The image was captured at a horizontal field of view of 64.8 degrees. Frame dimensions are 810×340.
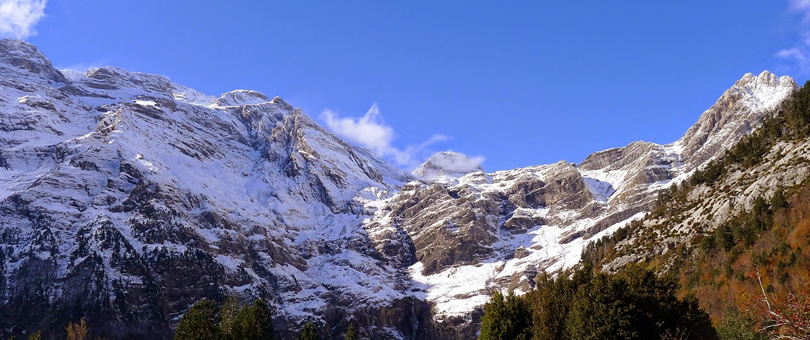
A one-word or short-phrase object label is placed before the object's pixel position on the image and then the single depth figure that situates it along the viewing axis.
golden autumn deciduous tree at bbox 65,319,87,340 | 132.29
